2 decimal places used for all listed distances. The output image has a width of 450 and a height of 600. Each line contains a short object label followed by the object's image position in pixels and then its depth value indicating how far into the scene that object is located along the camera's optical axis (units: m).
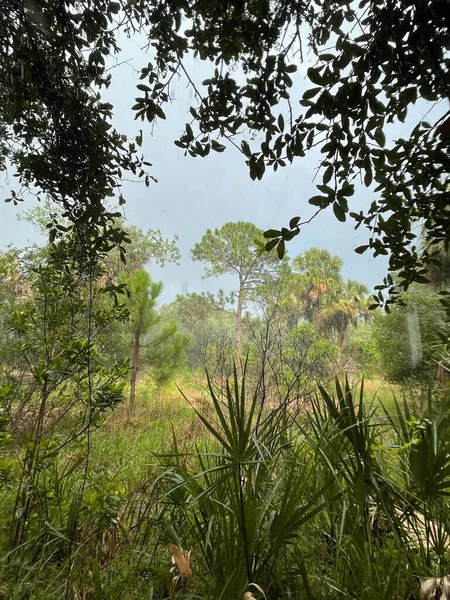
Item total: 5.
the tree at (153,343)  4.64
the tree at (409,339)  3.87
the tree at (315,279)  11.16
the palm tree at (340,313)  11.20
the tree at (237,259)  7.90
